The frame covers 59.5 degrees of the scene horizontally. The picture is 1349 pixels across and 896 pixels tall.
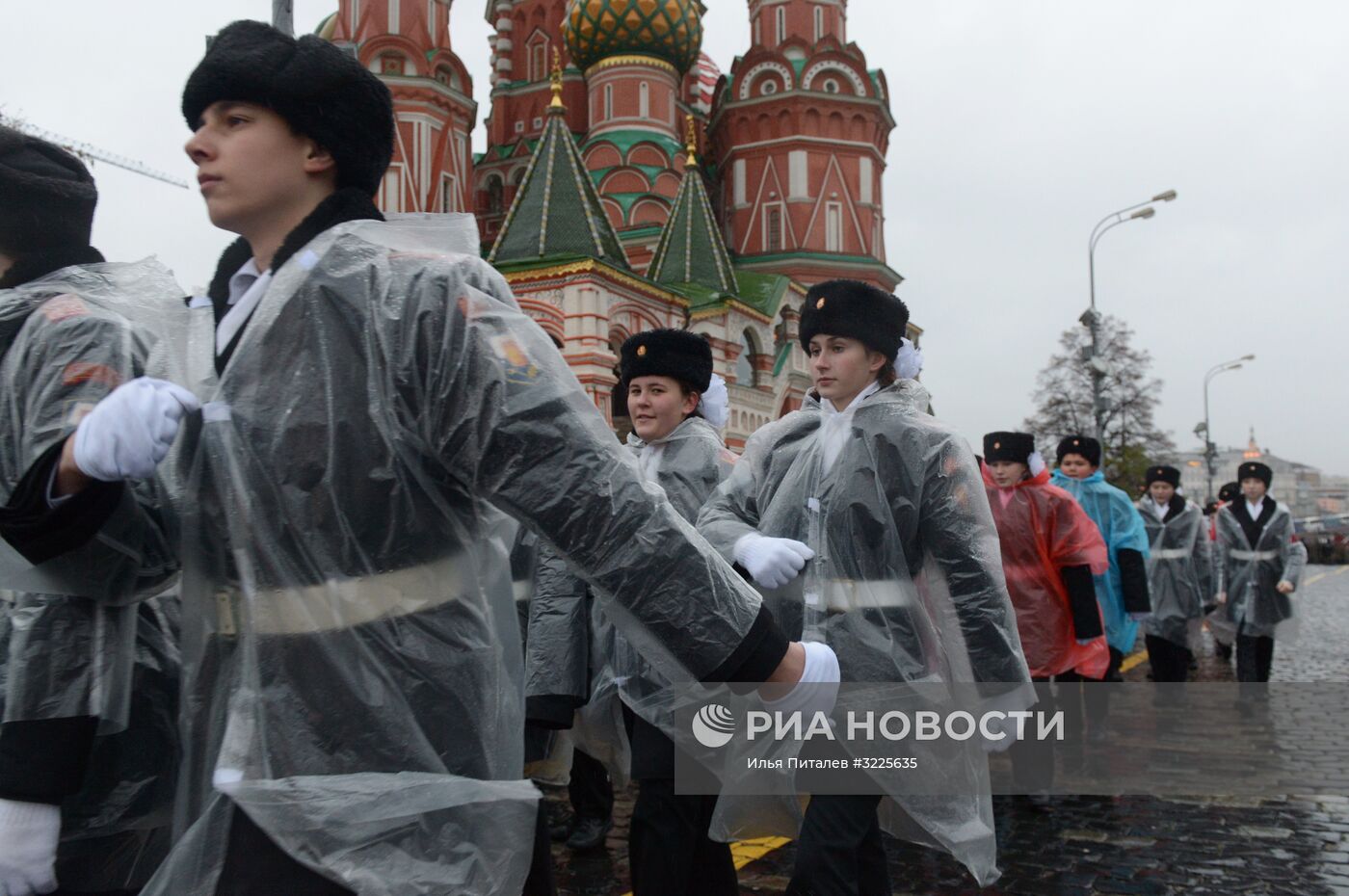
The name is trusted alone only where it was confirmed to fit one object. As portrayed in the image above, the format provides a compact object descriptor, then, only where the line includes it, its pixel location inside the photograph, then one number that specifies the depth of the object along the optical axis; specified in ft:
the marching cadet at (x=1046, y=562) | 22.09
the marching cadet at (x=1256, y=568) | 32.53
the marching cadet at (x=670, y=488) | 12.92
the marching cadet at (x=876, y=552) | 11.64
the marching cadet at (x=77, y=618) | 6.56
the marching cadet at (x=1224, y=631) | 37.31
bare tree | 134.62
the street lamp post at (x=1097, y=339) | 75.20
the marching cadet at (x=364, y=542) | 6.05
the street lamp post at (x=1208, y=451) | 145.59
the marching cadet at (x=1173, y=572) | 34.91
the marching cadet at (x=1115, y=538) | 28.25
